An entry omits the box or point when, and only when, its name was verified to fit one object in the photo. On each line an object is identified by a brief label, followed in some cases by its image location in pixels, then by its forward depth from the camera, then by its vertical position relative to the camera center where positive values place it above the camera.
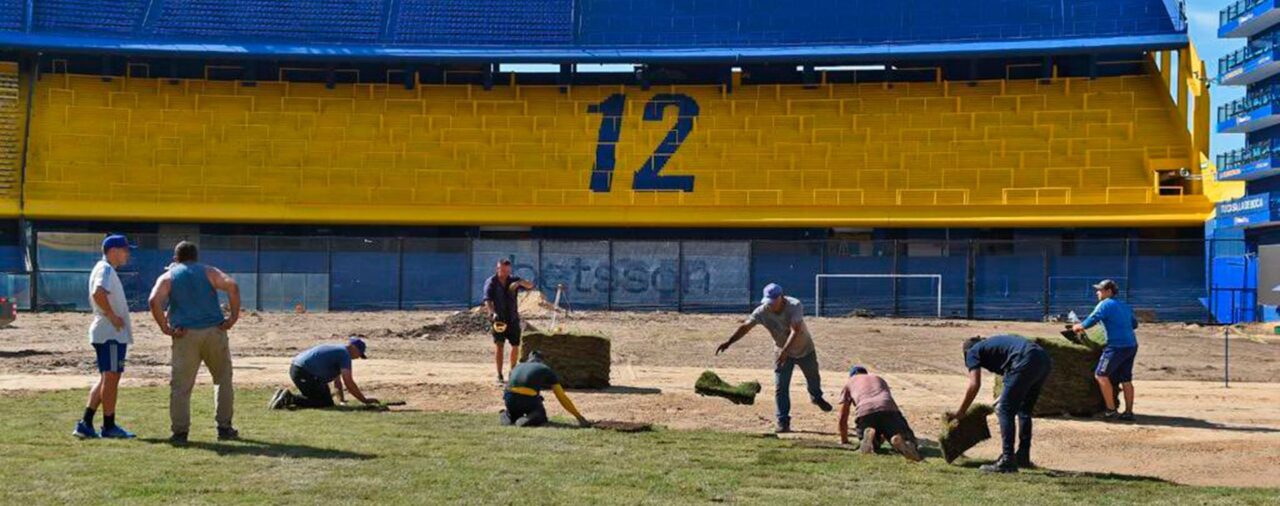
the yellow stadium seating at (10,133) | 44.25 +3.79
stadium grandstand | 41.03 +3.56
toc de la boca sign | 39.75 +1.91
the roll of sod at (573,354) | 19.78 -1.06
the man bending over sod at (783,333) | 15.86 -0.61
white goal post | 40.12 -0.24
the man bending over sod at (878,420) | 13.38 -1.25
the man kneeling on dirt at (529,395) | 14.97 -1.22
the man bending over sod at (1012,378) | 12.82 -0.83
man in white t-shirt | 12.75 -0.55
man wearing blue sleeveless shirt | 12.64 -0.45
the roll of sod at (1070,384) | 17.66 -1.19
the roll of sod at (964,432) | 12.94 -1.29
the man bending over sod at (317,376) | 16.31 -1.15
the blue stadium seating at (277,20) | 48.56 +7.80
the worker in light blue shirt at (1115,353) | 17.52 -0.81
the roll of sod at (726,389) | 17.73 -1.33
